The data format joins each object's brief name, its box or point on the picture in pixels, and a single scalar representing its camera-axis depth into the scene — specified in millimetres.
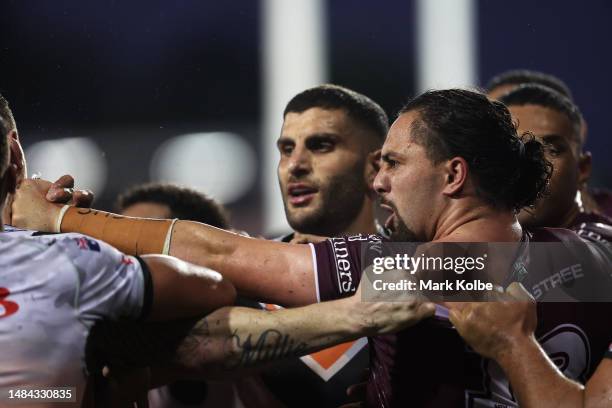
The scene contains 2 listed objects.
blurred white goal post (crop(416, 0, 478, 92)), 15094
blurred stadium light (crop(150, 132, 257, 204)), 15281
